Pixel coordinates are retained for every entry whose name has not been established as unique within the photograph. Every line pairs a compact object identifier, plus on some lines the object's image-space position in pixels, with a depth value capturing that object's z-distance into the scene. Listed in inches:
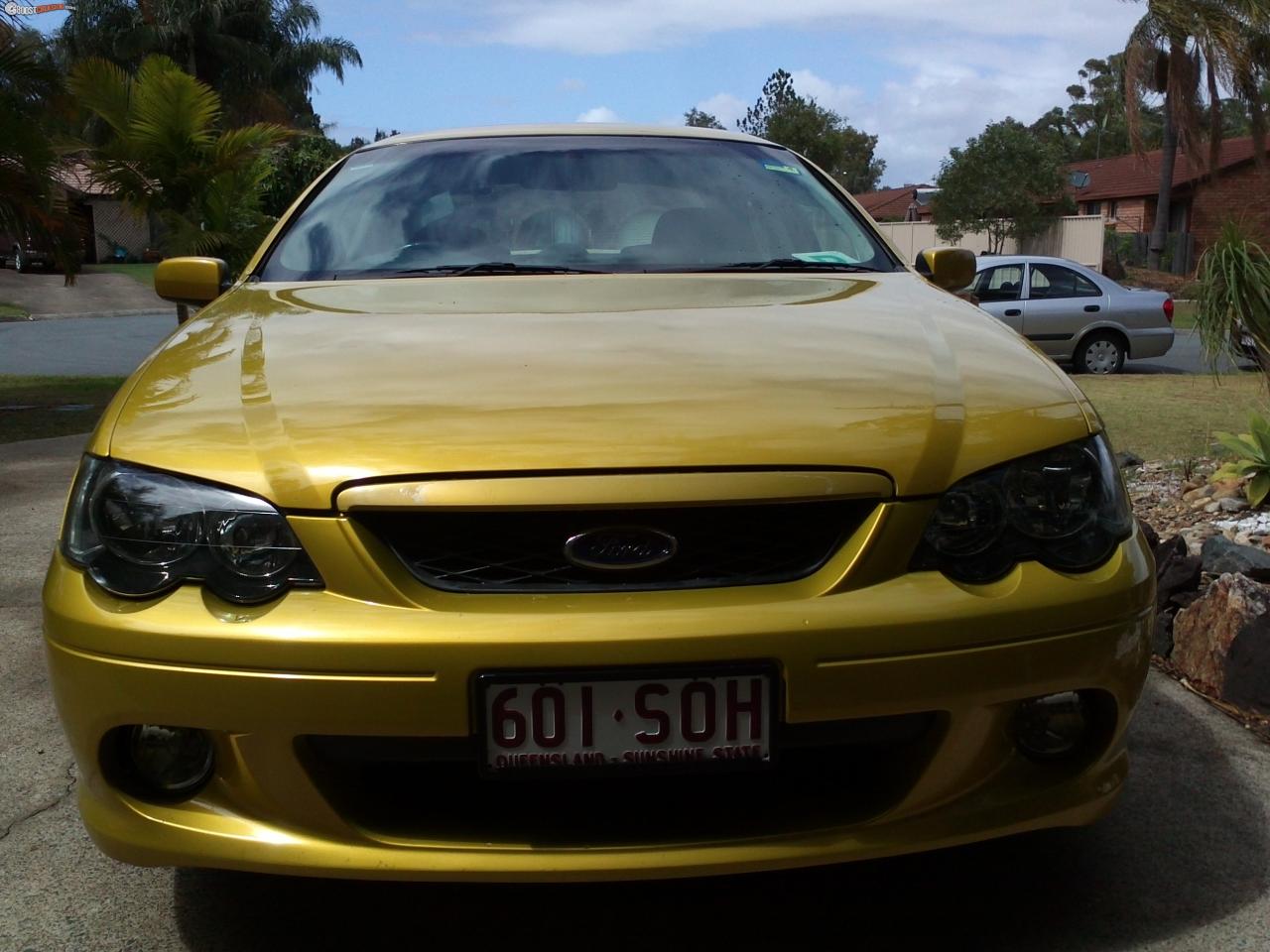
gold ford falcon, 71.3
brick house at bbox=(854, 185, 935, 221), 2318.2
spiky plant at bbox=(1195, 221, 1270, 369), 207.2
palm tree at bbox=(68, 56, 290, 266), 467.8
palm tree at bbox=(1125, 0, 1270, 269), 1073.5
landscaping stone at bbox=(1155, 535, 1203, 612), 149.3
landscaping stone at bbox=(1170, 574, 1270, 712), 128.0
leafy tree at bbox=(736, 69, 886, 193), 1952.5
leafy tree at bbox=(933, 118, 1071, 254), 1437.0
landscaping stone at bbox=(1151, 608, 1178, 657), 146.5
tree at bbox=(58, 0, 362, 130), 1510.8
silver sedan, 565.0
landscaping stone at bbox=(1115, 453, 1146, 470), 262.7
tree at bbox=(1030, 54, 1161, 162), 3213.6
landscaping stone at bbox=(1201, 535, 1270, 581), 154.0
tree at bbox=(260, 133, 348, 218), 1466.5
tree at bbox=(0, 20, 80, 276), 362.3
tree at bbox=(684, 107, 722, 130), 3062.3
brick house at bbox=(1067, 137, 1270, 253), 1546.5
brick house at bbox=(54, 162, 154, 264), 1973.7
